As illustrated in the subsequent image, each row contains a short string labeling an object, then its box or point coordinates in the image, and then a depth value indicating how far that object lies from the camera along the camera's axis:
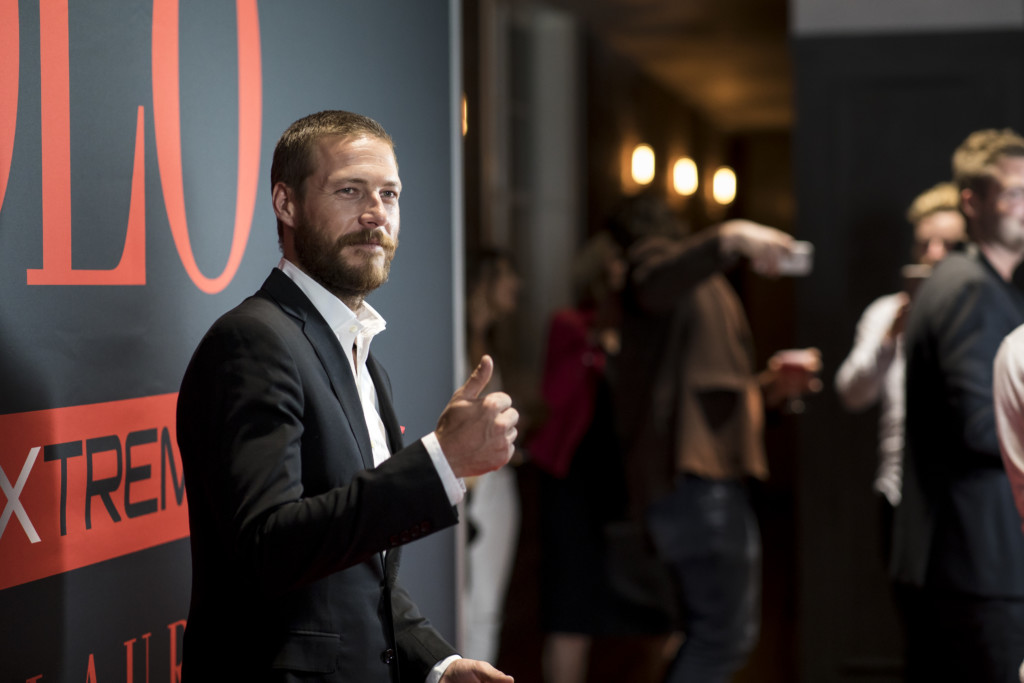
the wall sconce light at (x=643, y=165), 8.23
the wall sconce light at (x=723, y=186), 10.34
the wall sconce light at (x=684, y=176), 9.14
